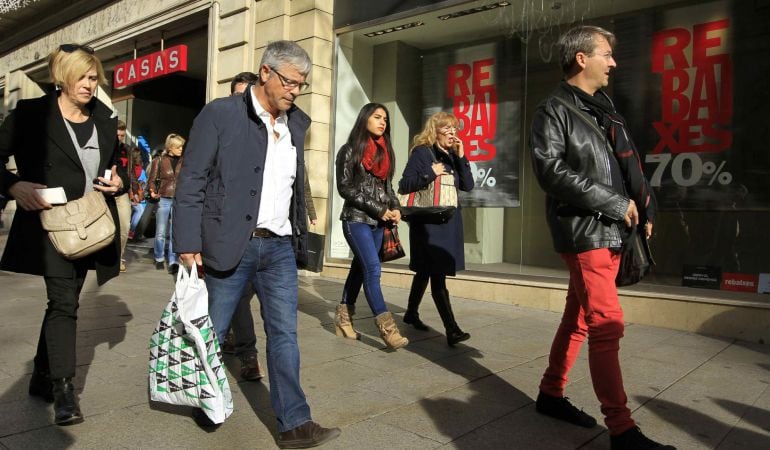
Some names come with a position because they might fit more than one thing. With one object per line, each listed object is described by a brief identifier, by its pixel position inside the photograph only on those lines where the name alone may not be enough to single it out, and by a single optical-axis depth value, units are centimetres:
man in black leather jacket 273
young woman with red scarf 463
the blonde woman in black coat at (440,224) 482
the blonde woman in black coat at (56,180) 299
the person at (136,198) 979
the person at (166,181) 870
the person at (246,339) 378
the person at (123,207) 641
